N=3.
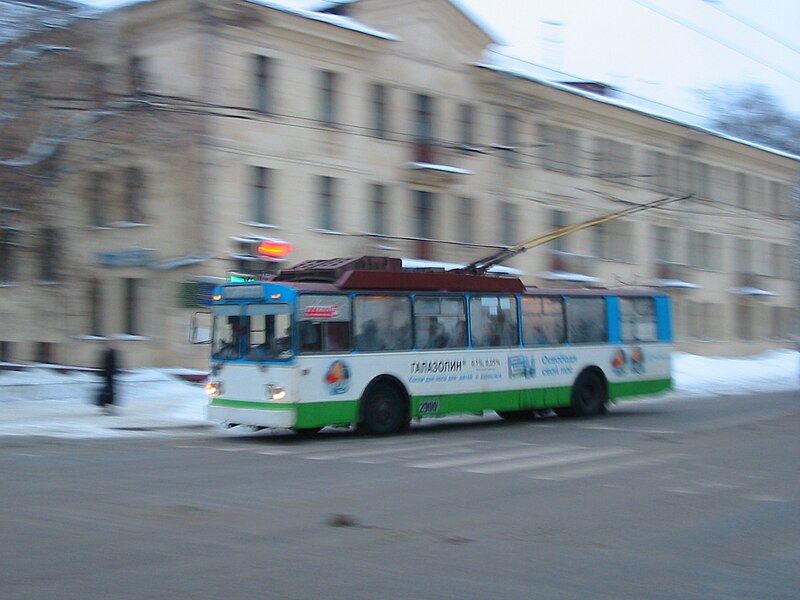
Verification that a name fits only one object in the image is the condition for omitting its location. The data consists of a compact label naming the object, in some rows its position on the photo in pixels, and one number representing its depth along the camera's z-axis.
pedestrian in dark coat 20.45
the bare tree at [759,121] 75.44
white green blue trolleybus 16.28
